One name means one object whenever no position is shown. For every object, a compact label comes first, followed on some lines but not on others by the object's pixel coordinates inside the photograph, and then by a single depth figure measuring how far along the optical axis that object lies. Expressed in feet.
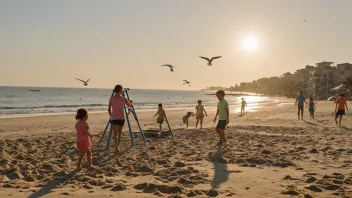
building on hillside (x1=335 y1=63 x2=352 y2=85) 343.87
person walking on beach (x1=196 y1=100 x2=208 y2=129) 51.90
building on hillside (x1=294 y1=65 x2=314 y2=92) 413.59
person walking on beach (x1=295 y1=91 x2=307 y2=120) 67.87
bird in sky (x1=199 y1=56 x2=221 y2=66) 68.08
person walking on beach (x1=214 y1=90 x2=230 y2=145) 33.88
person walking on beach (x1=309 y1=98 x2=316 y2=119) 71.37
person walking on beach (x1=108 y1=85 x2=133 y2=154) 28.60
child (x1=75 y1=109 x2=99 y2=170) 22.29
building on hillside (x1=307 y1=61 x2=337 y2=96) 356.79
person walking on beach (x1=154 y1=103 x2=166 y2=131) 48.31
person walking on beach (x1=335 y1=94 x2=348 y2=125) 57.85
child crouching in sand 55.31
